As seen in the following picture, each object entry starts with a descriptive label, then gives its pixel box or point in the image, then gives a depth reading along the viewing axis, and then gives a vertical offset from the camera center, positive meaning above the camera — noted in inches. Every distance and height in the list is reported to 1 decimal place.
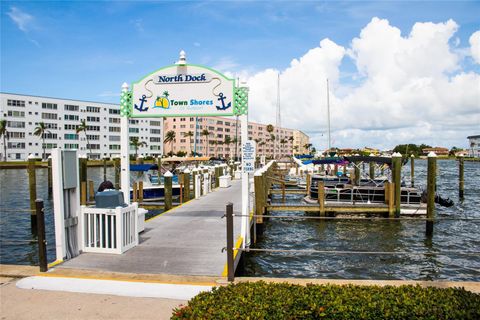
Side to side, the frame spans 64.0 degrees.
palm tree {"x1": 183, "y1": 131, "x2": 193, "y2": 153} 5335.6 +200.5
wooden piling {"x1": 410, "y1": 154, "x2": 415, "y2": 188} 1455.0 -70.9
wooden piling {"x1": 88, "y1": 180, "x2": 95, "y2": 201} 1003.1 -106.8
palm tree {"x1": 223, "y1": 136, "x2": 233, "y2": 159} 6003.9 +133.0
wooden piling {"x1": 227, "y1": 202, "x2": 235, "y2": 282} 277.5 -73.0
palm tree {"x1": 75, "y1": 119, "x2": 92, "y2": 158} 3813.7 +227.0
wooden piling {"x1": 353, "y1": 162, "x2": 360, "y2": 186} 1006.6 -88.6
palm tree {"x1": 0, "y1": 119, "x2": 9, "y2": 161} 3373.0 +173.1
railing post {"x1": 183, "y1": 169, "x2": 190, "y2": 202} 944.9 -85.7
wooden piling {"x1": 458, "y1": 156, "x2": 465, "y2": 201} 1394.1 -135.5
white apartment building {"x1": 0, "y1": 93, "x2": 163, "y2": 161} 3631.9 +261.4
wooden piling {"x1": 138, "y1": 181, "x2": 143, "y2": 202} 959.0 -103.5
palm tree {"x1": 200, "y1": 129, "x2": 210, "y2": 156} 5194.4 +207.0
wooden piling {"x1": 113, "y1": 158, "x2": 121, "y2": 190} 1231.4 -74.3
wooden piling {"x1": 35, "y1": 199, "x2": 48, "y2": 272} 292.0 -67.0
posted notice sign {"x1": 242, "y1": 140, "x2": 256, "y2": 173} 410.3 -7.0
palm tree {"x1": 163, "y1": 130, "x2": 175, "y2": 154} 5034.5 +177.1
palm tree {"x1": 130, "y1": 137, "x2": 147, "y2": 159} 4268.9 +84.1
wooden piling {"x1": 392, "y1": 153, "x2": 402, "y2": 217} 775.1 -64.2
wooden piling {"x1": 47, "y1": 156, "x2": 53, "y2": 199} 1390.3 -130.3
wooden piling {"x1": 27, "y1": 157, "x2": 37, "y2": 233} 850.8 -69.3
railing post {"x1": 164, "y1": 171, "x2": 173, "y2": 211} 799.1 -84.5
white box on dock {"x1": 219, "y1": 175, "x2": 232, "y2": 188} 1173.7 -101.4
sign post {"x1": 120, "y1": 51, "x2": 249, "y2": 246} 426.9 +59.0
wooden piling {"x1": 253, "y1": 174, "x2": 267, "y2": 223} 653.9 -77.4
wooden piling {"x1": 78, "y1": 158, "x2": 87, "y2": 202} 871.7 -68.9
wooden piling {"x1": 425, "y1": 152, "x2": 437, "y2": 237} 716.0 -90.0
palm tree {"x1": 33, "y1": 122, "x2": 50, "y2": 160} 3586.6 +196.1
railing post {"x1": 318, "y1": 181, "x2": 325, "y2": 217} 769.4 -101.1
